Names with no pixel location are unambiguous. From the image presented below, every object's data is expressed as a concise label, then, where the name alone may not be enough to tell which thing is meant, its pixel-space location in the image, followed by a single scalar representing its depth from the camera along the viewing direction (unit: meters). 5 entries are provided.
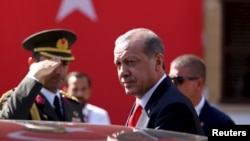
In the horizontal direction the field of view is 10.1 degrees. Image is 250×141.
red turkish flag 14.69
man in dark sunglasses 8.91
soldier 8.14
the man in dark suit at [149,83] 6.20
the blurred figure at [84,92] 13.15
